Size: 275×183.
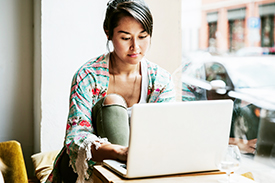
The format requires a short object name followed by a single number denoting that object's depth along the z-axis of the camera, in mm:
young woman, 1188
